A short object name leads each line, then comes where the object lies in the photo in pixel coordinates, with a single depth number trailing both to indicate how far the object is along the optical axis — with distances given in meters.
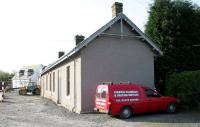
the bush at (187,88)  10.06
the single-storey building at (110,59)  10.47
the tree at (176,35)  12.98
